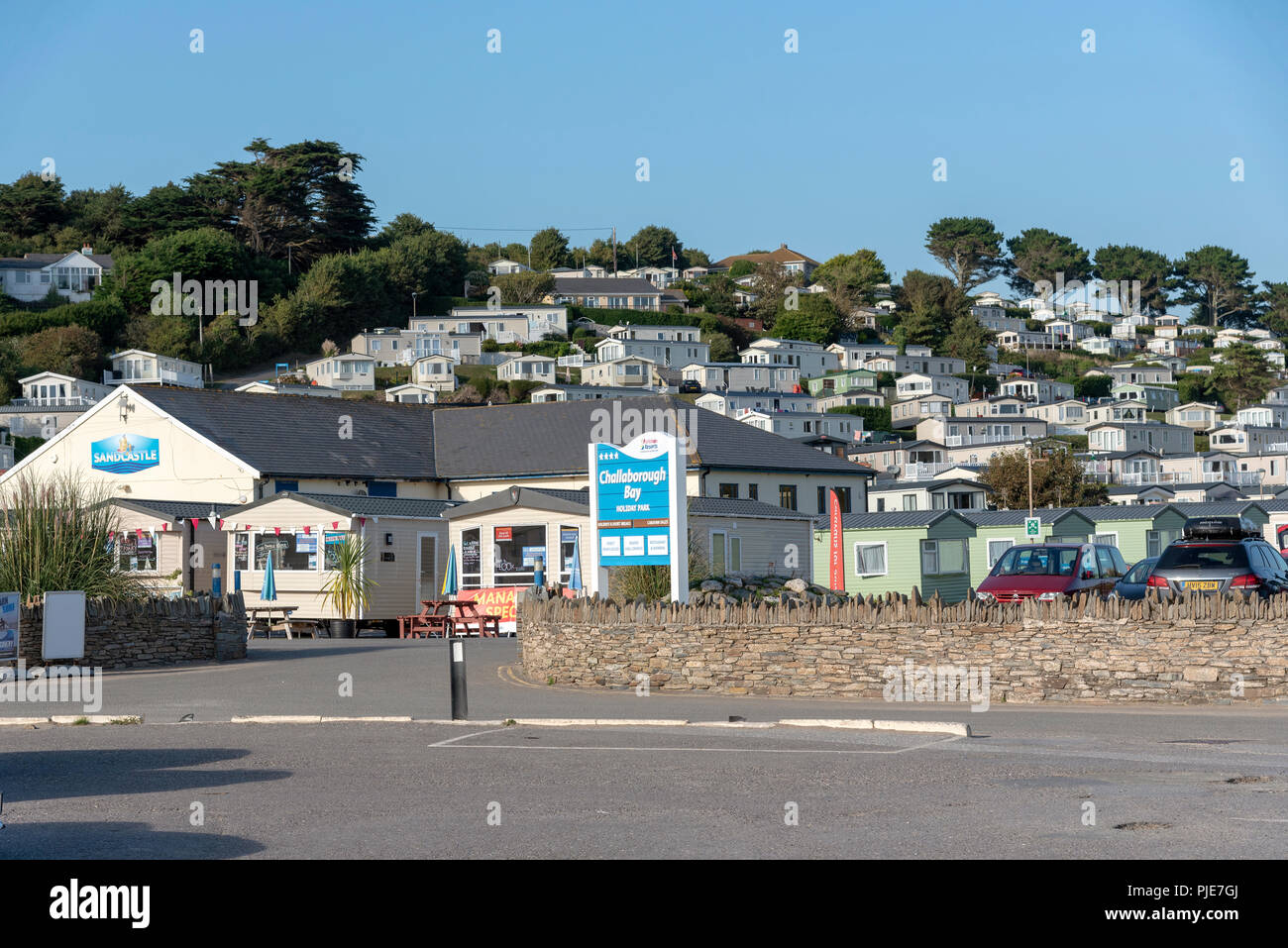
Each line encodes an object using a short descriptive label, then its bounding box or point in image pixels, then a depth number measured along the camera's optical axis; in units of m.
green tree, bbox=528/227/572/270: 174.12
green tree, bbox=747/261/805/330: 156.00
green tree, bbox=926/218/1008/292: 188.88
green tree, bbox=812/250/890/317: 162.00
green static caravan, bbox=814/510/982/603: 43.44
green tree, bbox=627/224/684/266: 191.00
